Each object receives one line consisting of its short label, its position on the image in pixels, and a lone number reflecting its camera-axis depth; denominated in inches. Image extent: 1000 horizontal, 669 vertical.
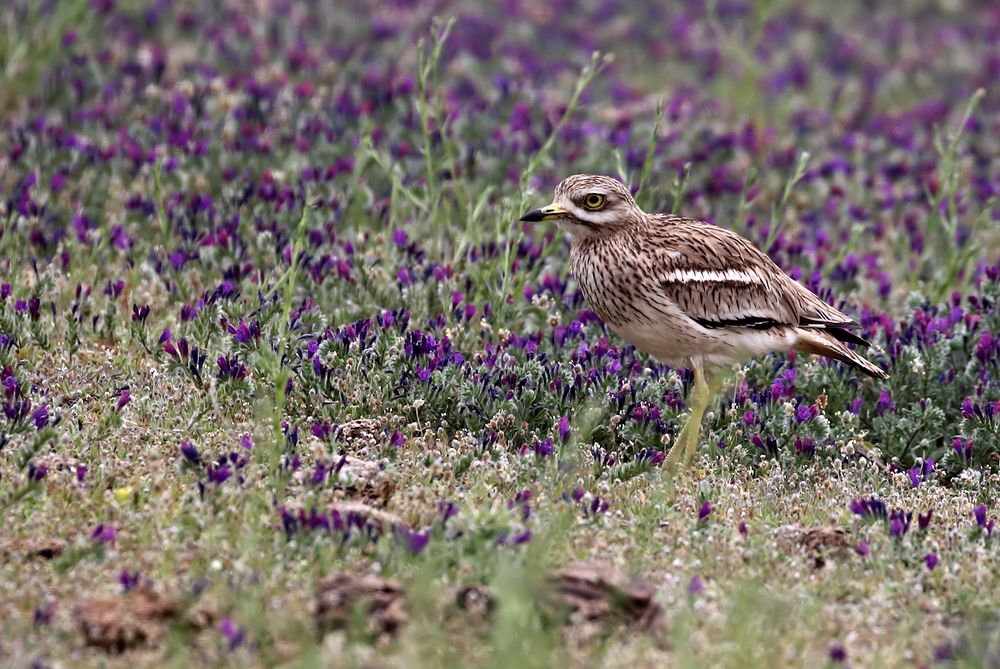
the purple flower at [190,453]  474.9
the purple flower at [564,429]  541.0
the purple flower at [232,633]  378.6
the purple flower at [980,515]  485.1
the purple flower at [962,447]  570.3
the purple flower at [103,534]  431.8
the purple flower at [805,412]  574.6
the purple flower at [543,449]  520.1
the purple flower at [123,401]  514.3
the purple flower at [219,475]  458.0
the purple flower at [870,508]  488.1
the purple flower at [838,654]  389.5
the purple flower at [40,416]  489.7
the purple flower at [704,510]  479.5
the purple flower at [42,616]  387.9
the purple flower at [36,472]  443.5
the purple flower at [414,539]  429.7
